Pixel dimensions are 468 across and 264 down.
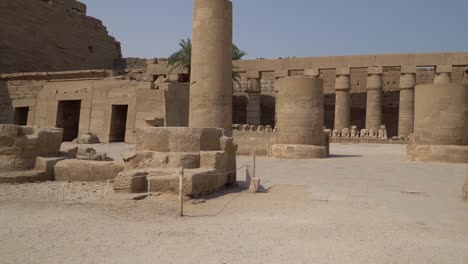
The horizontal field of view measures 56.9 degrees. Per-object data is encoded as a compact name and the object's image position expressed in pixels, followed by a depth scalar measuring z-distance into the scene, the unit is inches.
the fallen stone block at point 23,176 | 313.1
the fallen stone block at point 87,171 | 336.5
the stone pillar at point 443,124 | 536.4
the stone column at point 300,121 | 575.5
